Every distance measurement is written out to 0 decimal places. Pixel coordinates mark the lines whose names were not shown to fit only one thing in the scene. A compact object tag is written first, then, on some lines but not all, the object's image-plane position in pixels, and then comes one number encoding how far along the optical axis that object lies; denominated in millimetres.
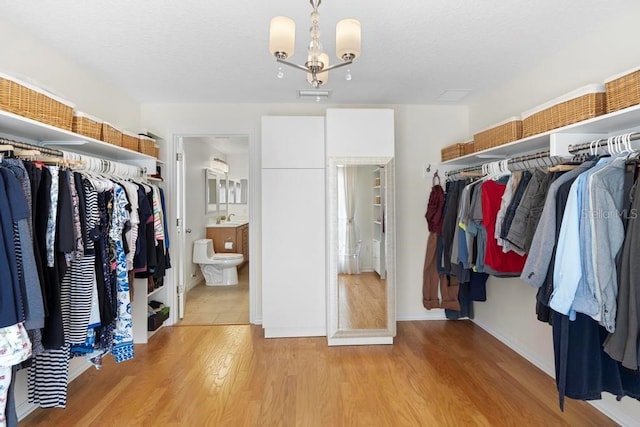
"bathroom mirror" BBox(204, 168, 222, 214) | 5630
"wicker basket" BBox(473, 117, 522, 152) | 2473
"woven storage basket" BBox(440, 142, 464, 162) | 3367
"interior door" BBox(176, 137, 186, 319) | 3670
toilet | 5047
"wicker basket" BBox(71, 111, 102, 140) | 2188
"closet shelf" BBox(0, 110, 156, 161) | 1705
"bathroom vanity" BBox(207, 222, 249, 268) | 5719
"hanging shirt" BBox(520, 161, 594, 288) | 1677
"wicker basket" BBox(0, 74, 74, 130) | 1598
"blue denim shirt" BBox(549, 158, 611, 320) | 1506
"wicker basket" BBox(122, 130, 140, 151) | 2797
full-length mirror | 3068
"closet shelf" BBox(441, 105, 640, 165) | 1633
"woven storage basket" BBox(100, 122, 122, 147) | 2441
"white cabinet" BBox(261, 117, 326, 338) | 3217
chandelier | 1361
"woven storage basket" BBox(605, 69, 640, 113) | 1592
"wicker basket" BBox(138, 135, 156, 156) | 3096
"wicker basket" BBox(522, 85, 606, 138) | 1842
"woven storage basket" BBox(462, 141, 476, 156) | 3197
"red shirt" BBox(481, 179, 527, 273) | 2404
